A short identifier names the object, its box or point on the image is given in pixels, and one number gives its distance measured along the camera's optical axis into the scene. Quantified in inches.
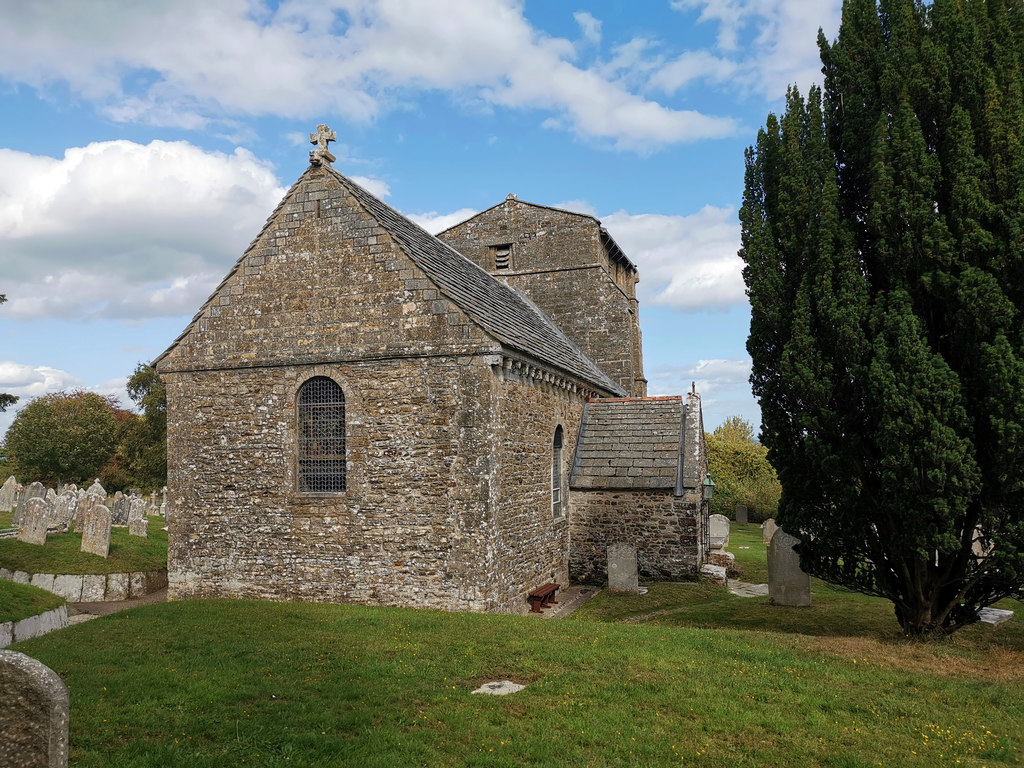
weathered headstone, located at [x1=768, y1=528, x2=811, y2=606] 565.9
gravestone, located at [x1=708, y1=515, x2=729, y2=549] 917.2
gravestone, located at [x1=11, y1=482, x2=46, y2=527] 964.4
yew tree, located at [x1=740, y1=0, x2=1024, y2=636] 356.8
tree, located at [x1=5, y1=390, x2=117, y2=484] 1461.6
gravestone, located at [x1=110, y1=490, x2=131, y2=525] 987.3
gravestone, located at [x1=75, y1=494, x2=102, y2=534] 748.5
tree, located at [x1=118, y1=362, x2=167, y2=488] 1469.0
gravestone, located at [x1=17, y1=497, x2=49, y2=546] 708.0
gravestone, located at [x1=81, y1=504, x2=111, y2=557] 712.4
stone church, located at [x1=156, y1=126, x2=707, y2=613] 496.1
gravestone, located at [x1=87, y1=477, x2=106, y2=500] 931.7
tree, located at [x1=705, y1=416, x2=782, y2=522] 1374.3
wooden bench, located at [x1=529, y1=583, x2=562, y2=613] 554.6
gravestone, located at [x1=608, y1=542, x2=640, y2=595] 620.7
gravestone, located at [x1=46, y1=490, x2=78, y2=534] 813.9
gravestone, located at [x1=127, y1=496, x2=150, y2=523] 924.0
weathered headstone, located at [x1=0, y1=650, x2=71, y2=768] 163.2
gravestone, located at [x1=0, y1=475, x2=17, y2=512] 1073.5
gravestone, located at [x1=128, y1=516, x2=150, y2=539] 856.9
